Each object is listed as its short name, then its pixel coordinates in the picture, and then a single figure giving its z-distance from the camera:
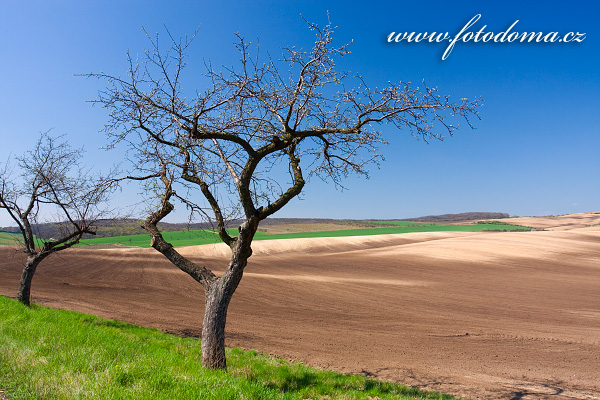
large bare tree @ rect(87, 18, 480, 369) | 7.59
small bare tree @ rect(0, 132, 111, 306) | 14.05
